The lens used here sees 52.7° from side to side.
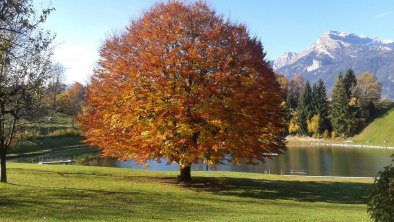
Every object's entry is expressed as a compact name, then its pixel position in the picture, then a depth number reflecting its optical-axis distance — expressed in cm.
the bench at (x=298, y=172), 5284
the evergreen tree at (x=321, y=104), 13075
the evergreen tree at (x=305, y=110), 13325
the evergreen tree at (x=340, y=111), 12312
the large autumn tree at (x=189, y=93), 2417
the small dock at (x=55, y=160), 5922
